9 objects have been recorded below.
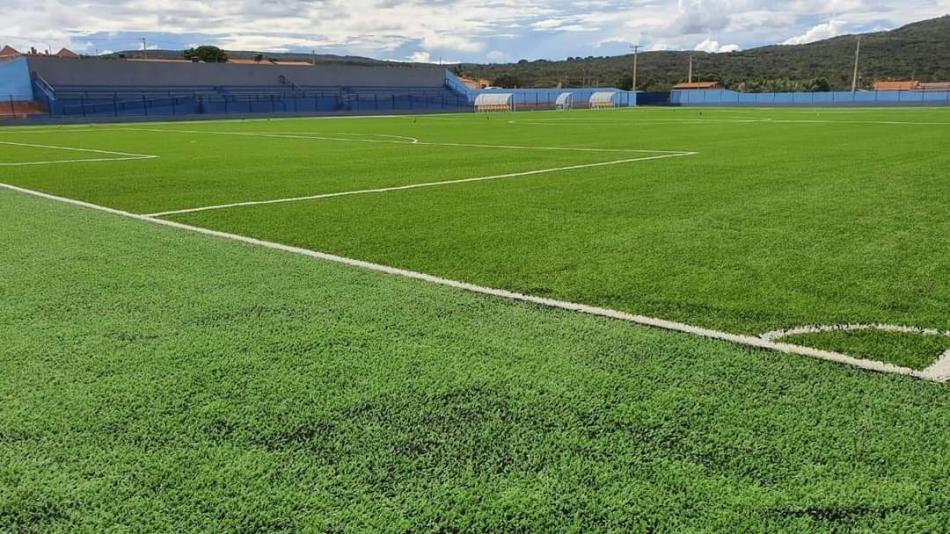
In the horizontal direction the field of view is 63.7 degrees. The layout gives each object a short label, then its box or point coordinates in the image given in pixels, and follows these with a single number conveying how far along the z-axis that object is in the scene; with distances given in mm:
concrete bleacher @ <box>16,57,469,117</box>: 48469
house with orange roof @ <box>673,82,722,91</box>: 91262
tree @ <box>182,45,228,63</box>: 100712
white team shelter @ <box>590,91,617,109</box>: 63844
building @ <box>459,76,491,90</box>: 82625
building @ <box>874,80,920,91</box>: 84312
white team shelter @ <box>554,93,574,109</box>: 62656
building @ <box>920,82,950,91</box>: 76538
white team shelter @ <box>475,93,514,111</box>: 57719
